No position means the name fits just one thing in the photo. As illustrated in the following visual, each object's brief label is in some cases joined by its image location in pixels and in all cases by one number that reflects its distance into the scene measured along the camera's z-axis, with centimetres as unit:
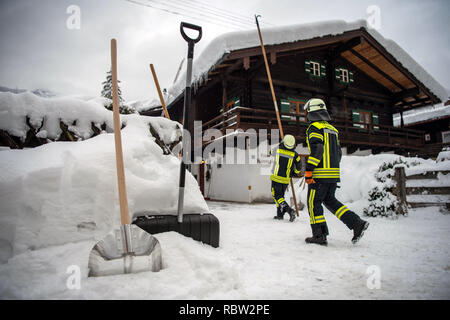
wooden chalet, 1023
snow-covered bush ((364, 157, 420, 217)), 468
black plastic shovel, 219
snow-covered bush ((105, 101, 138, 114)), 547
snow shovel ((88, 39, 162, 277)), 162
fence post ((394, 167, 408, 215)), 470
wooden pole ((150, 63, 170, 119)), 416
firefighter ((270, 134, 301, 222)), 514
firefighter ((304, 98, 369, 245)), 285
